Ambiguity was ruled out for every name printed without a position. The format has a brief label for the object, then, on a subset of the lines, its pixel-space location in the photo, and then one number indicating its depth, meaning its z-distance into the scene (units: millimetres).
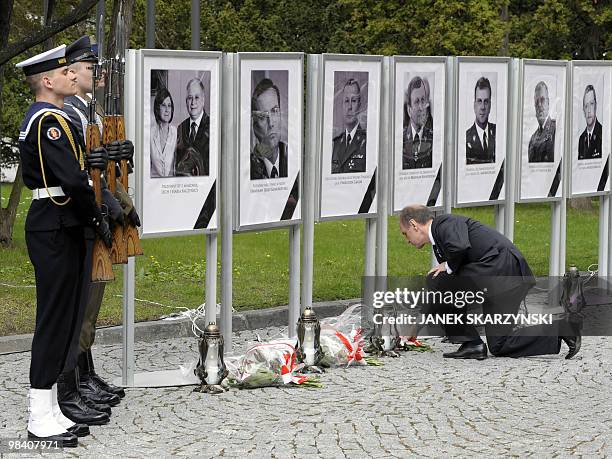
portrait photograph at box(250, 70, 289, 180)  9930
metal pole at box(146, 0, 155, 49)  17125
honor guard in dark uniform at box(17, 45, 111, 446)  7336
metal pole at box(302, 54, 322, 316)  10359
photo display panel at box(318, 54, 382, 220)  10531
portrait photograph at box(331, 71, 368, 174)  10594
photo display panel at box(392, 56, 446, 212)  11094
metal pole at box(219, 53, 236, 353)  9727
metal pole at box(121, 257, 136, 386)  9094
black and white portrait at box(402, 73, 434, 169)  11156
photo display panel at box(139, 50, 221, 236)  9125
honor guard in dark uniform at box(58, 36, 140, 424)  7684
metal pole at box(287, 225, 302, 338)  10422
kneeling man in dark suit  10258
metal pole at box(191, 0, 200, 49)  17531
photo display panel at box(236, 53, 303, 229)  9852
